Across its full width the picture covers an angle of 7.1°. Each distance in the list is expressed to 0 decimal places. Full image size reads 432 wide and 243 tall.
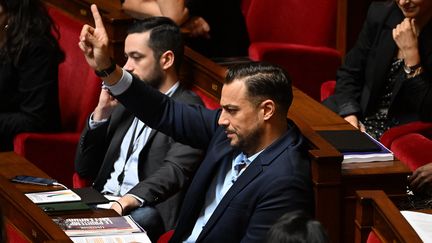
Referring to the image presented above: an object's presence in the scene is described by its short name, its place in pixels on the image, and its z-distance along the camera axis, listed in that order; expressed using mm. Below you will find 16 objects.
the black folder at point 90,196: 9949
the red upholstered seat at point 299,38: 11392
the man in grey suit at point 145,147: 10047
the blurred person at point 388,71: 10316
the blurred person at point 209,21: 10934
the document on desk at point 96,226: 9574
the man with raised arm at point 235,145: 9514
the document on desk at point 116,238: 9519
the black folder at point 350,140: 9653
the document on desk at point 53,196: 9745
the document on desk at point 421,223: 9266
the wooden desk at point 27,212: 9243
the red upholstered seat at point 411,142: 9974
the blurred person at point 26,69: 10754
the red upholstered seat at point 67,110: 10695
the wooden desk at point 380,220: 9007
